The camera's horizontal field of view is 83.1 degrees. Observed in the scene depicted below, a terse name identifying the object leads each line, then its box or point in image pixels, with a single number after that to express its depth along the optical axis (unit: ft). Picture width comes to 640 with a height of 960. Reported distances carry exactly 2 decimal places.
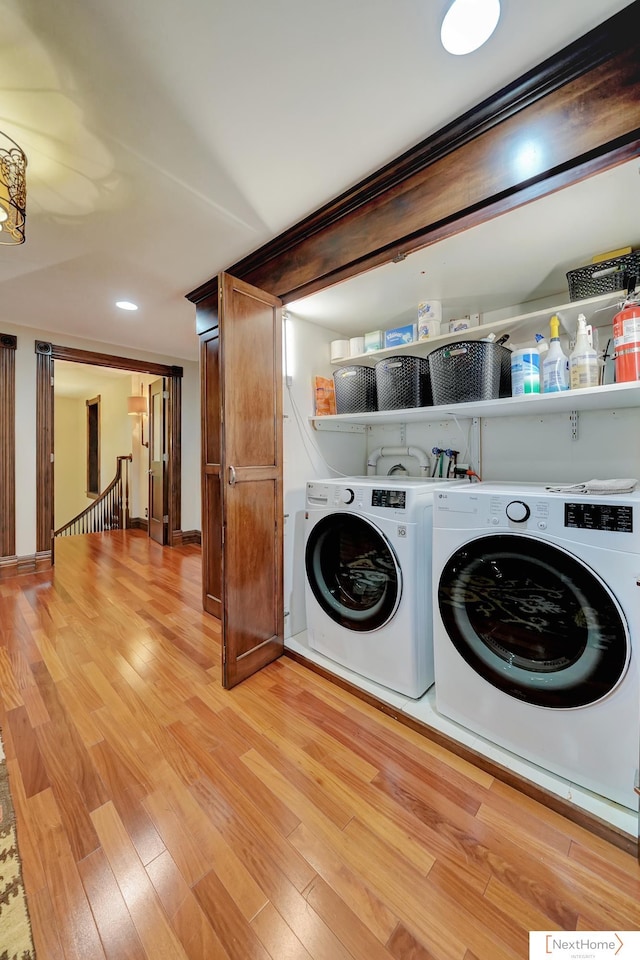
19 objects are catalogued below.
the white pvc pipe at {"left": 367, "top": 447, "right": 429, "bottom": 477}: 7.63
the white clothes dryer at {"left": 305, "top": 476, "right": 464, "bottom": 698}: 5.29
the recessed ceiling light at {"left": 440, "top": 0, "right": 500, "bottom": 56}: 2.93
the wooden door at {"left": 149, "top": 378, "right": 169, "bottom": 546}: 14.84
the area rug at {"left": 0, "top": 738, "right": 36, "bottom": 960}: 2.75
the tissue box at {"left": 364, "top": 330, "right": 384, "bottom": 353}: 7.29
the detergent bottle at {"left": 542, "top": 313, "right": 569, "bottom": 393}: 4.73
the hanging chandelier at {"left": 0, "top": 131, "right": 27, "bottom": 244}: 4.29
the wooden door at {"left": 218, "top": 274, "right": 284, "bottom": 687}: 5.71
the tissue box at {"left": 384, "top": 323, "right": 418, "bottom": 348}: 6.97
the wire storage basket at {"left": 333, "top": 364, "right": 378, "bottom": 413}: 7.03
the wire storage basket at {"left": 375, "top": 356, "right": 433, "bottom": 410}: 6.28
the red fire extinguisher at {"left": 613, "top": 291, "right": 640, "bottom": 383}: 4.05
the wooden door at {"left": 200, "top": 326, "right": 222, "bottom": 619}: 8.54
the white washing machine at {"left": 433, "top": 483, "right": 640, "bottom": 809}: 3.59
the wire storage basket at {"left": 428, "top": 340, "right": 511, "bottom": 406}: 5.27
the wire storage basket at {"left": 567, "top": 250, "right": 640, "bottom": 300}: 4.67
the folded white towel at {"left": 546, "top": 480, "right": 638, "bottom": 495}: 3.87
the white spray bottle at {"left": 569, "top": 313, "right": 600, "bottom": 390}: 4.45
